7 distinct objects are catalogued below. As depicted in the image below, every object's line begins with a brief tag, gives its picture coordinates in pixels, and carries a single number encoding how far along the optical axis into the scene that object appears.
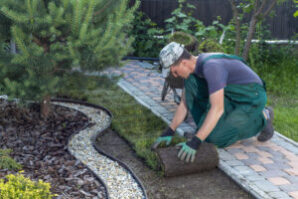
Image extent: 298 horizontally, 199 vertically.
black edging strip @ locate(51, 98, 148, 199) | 3.76
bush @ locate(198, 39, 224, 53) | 5.90
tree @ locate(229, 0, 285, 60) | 6.95
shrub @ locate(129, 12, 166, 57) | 10.80
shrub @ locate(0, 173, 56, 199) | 2.74
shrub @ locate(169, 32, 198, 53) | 5.86
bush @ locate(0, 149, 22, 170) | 3.92
